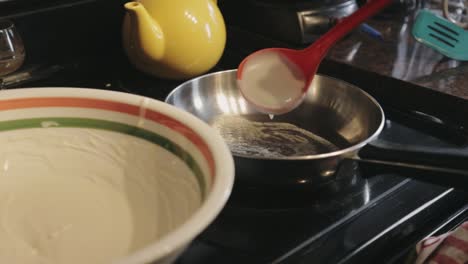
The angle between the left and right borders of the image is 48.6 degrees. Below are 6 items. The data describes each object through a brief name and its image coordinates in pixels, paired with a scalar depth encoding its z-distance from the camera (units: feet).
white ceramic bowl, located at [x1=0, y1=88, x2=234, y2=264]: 1.23
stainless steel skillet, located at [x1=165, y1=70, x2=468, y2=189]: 1.49
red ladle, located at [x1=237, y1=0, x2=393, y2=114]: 2.04
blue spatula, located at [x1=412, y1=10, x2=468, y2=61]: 2.56
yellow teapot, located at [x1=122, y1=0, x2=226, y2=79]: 2.11
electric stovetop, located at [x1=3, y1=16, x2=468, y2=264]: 1.41
